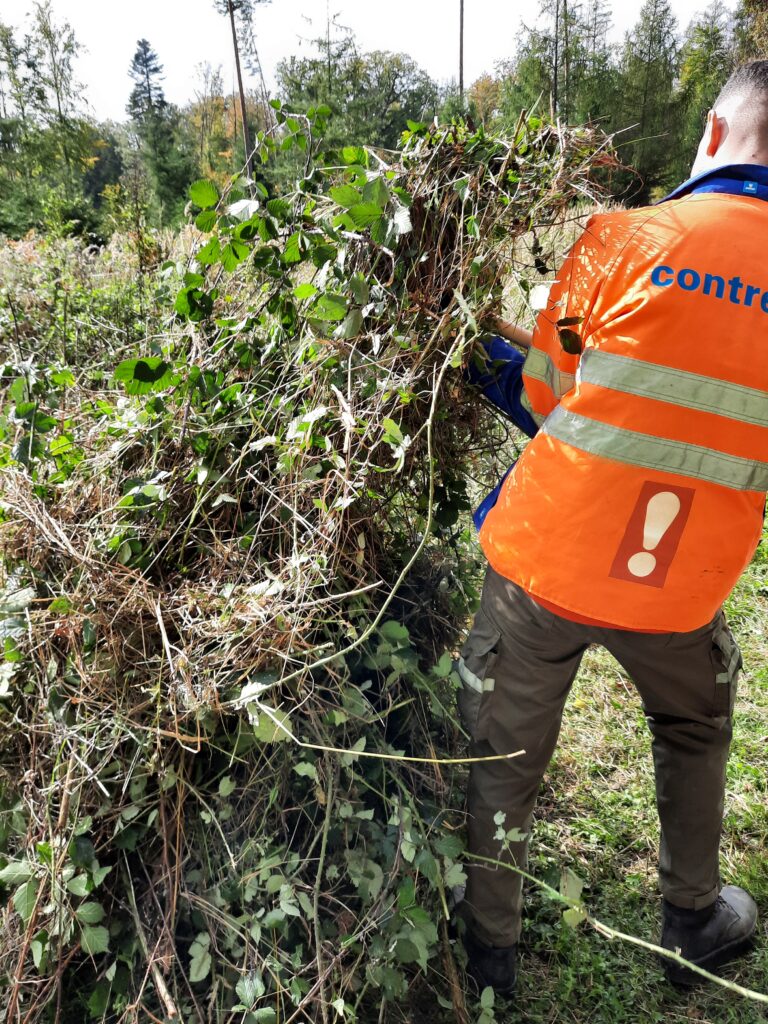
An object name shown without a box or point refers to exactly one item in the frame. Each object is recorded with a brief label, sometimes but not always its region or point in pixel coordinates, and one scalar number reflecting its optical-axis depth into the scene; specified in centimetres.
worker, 147
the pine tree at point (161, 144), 2473
